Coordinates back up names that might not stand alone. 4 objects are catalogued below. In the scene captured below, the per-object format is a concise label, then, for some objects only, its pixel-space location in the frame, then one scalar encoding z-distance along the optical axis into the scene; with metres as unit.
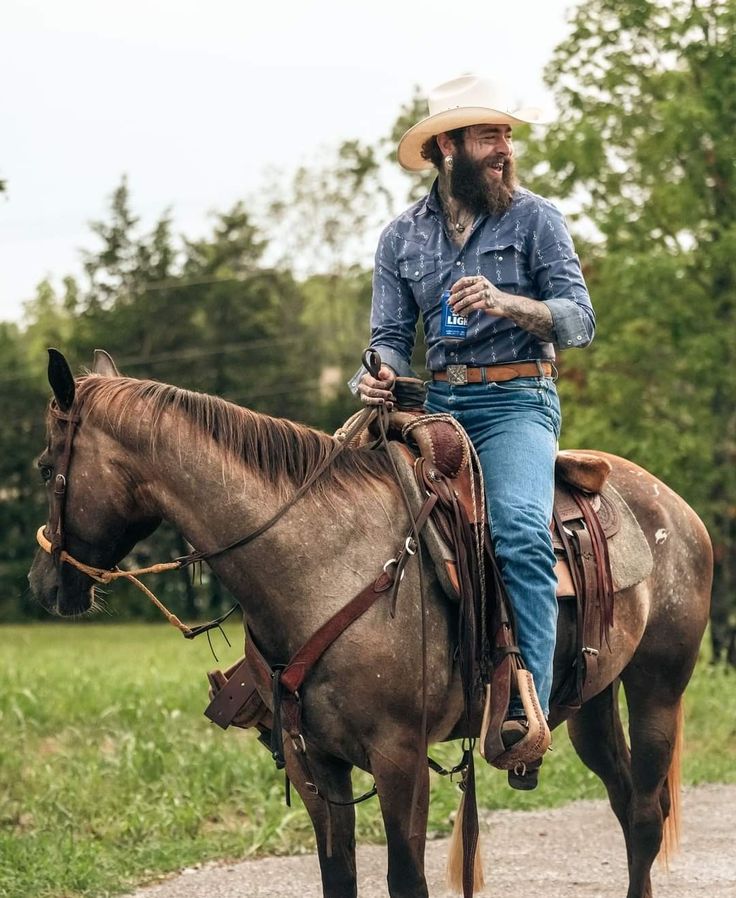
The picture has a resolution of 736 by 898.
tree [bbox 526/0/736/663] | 15.77
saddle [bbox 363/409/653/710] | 4.74
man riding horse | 4.73
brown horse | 4.44
